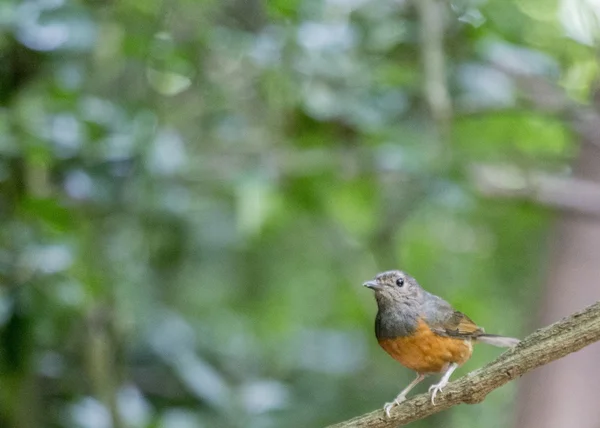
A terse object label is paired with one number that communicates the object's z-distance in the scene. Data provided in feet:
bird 13.51
